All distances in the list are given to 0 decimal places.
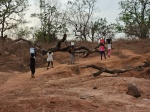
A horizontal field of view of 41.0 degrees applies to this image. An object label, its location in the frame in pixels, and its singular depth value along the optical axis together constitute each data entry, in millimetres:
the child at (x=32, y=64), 10184
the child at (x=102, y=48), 13497
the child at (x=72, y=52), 13032
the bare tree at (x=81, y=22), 24812
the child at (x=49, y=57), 12201
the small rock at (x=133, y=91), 6203
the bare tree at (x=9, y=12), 21097
